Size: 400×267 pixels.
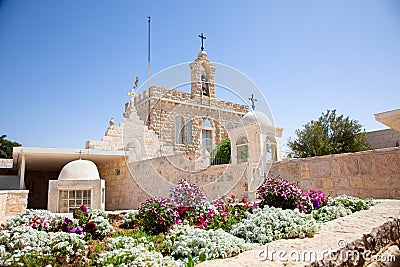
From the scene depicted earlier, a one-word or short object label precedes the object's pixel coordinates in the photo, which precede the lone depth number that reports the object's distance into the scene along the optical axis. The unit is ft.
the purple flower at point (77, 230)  9.90
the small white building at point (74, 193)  21.40
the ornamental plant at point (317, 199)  13.60
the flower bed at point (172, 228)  6.90
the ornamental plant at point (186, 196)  13.39
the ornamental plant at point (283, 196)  13.03
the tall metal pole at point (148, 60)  44.25
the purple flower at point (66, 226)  10.80
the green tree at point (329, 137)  43.24
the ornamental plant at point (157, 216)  11.64
